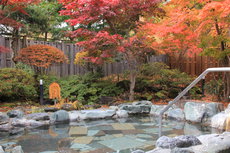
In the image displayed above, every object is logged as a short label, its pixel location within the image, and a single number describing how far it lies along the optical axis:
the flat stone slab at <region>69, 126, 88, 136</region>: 5.01
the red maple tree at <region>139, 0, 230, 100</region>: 6.40
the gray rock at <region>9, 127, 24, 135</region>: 5.12
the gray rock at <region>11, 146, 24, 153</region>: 3.46
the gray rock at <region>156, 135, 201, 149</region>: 3.14
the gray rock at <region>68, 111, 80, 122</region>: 6.29
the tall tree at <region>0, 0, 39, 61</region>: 7.54
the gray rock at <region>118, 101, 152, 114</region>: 7.29
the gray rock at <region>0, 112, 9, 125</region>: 5.54
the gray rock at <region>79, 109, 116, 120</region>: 6.50
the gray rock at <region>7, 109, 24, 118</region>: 6.03
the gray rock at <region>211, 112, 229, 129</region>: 5.36
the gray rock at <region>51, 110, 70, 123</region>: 6.05
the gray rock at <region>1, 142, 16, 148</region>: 4.10
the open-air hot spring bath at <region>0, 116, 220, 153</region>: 4.04
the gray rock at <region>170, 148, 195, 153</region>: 2.68
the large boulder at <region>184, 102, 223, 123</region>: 5.94
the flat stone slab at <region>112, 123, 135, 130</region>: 5.49
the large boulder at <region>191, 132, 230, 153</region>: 2.93
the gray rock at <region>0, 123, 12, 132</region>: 5.27
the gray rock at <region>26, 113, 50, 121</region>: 5.95
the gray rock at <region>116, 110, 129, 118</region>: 6.84
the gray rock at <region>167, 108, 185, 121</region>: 6.42
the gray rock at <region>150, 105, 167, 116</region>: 7.09
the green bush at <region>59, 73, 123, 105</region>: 8.69
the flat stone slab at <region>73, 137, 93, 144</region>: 4.35
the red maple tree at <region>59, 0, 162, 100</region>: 7.16
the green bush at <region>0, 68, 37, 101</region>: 7.47
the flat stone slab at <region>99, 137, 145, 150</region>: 4.06
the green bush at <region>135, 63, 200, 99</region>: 9.55
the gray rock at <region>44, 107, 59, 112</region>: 6.77
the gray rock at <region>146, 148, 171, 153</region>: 2.94
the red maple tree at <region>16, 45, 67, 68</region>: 8.18
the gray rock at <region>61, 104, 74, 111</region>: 7.19
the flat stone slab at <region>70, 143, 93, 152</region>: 3.99
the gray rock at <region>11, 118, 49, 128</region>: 5.57
